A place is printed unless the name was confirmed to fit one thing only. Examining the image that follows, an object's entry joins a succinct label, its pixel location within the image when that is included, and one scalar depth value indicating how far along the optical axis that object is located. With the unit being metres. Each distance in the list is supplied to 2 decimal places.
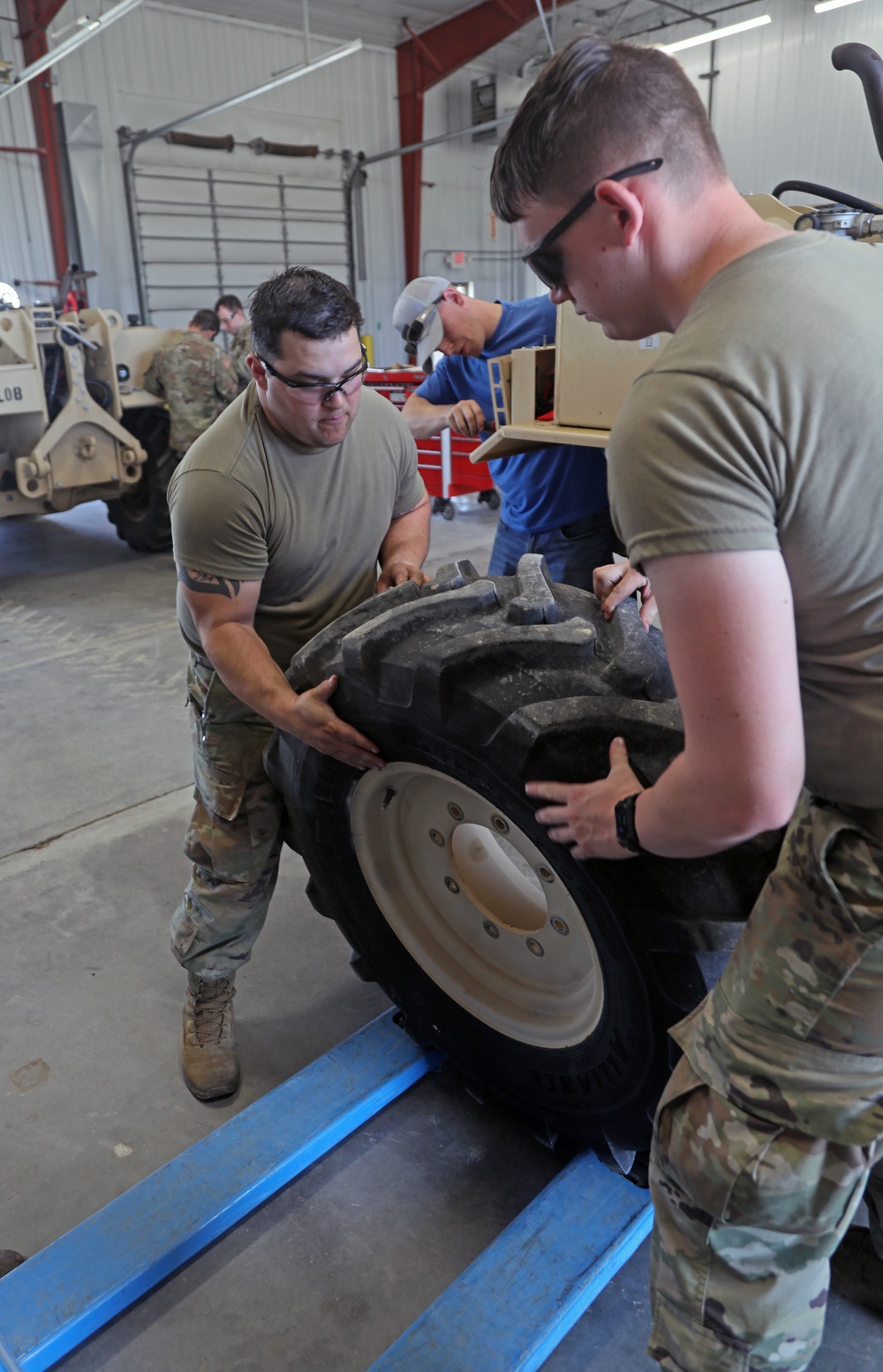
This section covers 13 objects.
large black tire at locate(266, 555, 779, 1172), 1.42
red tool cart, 7.78
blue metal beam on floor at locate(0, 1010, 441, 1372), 1.60
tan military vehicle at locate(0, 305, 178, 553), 6.12
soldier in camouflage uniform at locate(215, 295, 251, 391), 9.55
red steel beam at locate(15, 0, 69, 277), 10.52
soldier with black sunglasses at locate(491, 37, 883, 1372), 0.90
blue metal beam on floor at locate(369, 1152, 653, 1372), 1.53
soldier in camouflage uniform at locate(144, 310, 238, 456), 6.76
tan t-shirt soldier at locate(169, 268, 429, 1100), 1.85
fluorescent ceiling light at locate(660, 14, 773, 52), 9.68
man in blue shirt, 3.02
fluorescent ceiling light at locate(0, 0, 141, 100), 8.49
